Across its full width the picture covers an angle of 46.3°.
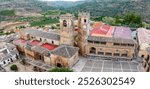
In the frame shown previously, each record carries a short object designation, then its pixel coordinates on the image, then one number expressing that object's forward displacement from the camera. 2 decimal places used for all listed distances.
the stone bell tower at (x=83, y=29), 38.19
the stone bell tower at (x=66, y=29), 36.84
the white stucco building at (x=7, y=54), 37.70
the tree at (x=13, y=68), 35.78
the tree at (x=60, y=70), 26.46
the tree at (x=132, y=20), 58.61
